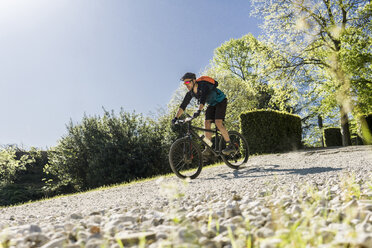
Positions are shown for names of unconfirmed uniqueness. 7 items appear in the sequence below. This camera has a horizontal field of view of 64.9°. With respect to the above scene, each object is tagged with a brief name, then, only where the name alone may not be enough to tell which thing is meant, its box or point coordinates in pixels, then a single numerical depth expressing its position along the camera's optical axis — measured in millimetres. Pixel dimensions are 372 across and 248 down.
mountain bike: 5816
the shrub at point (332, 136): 20453
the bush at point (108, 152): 12594
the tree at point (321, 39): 15273
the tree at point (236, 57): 29500
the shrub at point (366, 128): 16859
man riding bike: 5852
